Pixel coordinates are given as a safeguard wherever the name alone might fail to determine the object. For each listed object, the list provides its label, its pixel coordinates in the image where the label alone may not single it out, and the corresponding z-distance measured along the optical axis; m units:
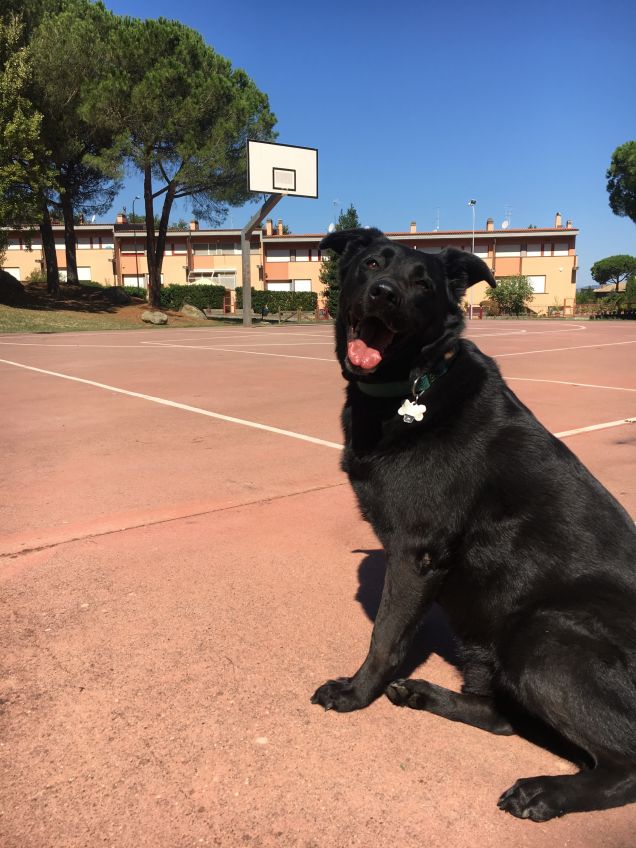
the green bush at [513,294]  56.41
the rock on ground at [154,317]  34.78
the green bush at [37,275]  57.65
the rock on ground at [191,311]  40.12
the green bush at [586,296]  76.03
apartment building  64.88
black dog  1.79
